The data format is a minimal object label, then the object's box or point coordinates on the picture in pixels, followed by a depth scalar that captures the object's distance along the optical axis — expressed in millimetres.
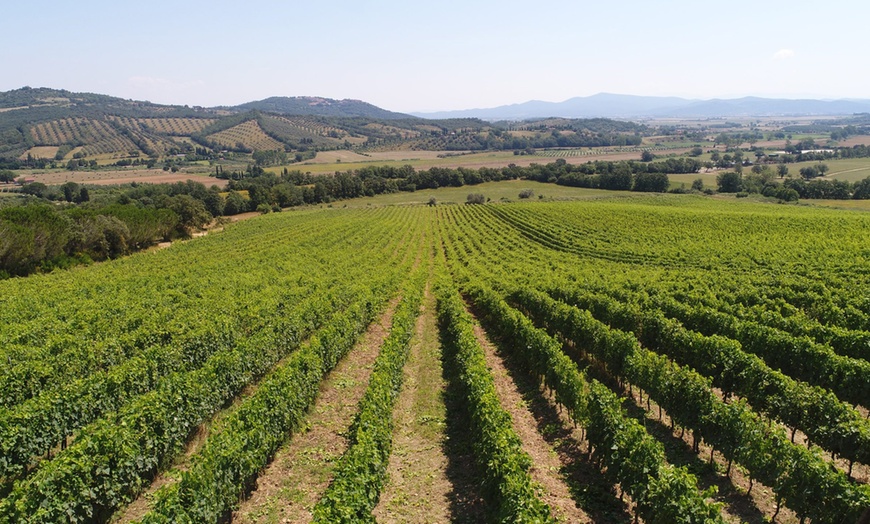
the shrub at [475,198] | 131750
